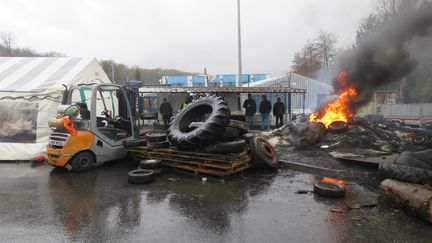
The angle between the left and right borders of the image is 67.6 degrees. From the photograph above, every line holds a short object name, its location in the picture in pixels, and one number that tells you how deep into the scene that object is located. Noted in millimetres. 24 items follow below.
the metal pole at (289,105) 18562
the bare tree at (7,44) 47181
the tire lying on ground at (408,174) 5691
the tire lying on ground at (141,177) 7469
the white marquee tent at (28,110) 10727
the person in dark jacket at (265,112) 16656
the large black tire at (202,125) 7766
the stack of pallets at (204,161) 7715
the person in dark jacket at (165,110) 16609
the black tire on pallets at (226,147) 7793
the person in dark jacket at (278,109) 17078
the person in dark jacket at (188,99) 15377
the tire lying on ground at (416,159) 6222
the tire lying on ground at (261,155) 8273
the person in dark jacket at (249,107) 16944
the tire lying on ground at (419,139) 9705
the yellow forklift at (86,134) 8547
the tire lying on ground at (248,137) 8641
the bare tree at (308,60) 44938
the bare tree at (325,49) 43656
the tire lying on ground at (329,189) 6234
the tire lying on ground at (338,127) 11112
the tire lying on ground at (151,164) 8250
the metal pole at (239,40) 20391
